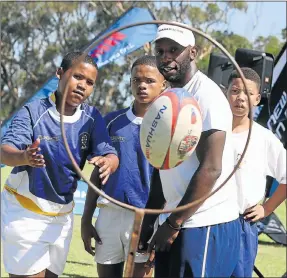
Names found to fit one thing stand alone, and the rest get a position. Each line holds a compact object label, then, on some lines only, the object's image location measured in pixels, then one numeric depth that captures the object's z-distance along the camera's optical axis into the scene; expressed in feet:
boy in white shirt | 26.68
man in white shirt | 19.71
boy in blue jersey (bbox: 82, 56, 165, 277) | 28.02
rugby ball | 18.97
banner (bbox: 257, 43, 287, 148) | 52.37
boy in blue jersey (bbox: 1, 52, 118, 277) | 24.76
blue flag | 60.64
